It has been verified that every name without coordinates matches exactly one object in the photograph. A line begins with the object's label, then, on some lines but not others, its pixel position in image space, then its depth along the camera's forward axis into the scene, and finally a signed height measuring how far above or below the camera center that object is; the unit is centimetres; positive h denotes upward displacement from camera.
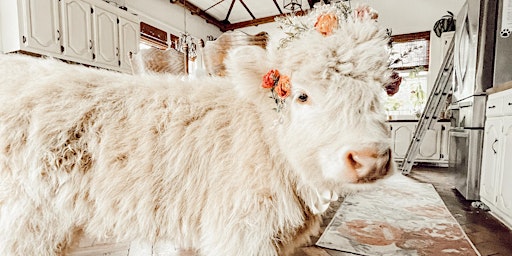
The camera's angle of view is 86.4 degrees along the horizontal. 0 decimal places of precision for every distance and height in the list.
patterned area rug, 192 -95
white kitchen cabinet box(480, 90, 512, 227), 220 -39
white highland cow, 86 -12
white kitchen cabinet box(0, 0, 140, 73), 351 +118
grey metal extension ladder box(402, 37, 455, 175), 418 +17
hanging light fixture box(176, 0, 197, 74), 194 +47
